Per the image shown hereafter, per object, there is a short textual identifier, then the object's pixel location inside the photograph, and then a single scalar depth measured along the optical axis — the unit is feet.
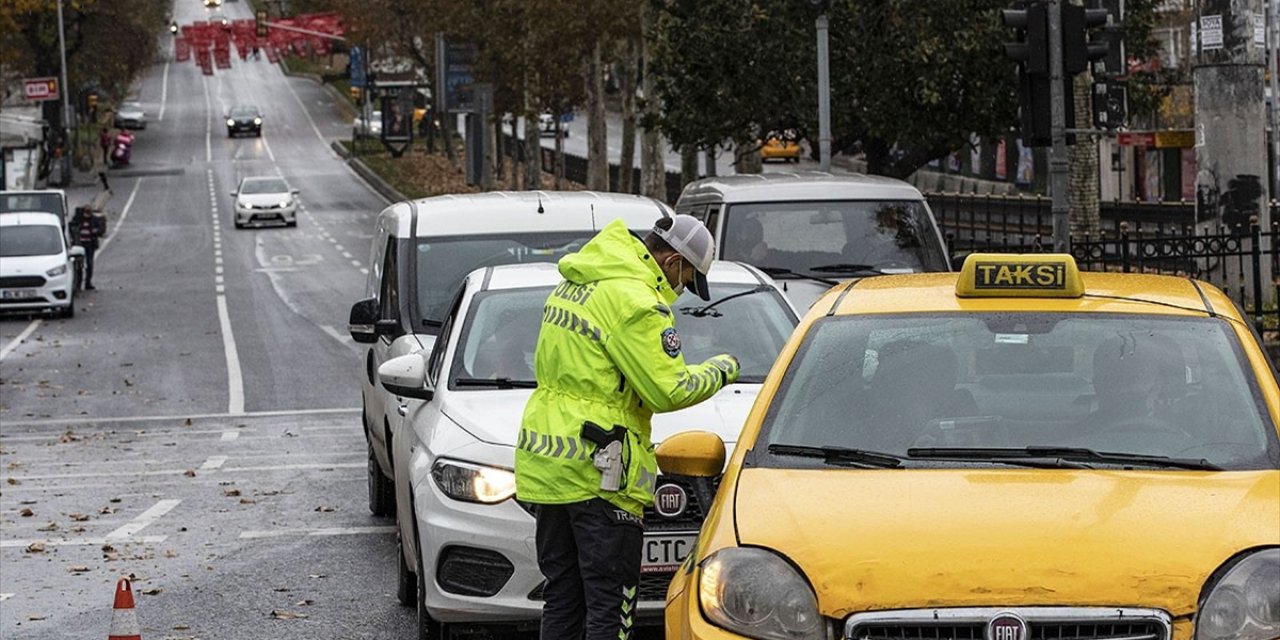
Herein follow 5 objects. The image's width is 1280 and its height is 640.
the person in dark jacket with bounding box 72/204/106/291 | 132.87
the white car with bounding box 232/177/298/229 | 195.93
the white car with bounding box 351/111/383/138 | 308.81
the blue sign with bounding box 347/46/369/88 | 342.03
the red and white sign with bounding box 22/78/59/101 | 254.68
